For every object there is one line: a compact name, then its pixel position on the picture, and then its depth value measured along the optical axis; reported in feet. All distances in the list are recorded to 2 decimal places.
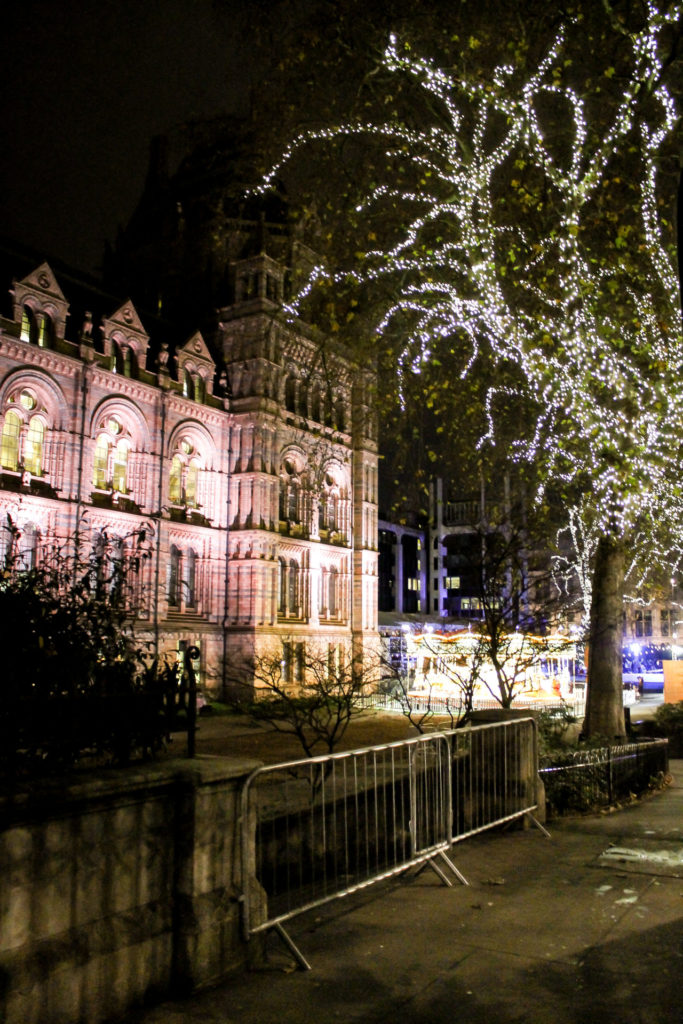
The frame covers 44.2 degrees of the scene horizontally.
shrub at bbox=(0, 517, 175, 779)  16.17
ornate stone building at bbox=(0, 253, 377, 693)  106.73
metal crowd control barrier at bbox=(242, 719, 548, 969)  19.38
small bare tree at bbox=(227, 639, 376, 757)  35.94
